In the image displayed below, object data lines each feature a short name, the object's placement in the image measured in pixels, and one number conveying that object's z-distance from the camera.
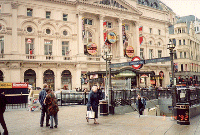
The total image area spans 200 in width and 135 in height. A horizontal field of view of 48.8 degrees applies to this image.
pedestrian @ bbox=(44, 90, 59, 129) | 10.18
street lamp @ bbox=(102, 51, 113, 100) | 16.62
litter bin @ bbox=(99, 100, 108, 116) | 14.72
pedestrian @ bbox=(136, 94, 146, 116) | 17.63
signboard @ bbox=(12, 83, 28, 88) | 23.63
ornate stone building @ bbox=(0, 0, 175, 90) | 34.00
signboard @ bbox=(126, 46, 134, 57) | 44.59
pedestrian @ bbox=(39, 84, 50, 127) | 10.94
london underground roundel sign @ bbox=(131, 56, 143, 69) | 15.81
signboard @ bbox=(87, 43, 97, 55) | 39.72
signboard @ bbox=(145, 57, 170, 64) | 13.59
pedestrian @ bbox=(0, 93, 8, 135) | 8.88
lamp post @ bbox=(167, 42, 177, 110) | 12.43
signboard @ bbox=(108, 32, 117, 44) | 41.75
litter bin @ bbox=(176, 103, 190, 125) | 11.05
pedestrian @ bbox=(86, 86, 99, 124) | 11.57
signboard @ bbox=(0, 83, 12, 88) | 23.09
